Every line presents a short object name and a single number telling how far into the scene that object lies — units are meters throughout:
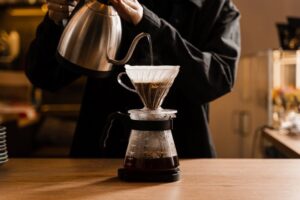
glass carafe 1.13
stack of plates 1.19
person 1.48
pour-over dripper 1.12
